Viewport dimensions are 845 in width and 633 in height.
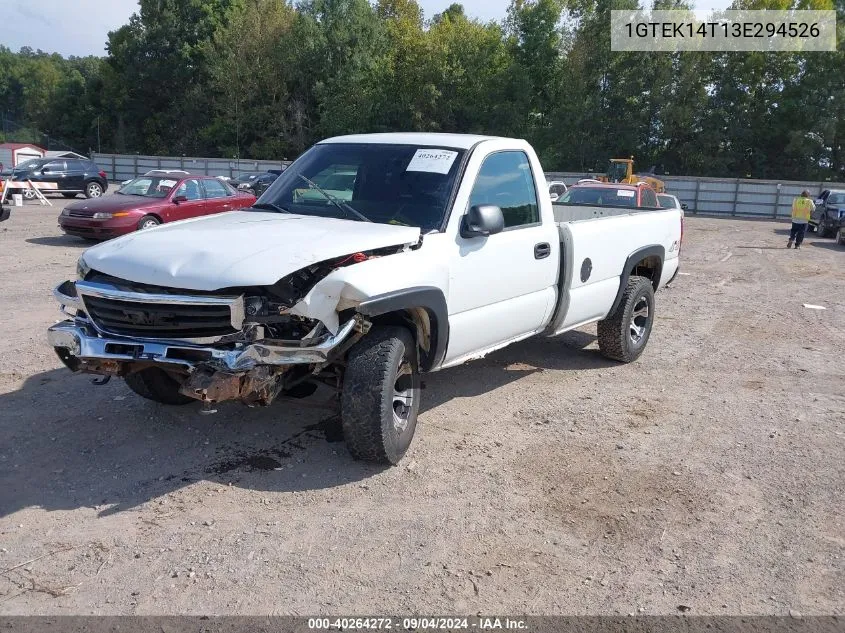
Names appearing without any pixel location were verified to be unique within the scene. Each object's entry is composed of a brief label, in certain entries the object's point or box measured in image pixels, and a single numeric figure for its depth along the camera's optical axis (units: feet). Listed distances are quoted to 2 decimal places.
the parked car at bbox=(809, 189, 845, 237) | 79.10
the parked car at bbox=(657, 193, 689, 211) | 61.62
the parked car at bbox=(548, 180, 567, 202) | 68.11
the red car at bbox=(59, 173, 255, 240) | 50.70
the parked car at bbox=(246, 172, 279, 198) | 102.00
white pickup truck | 13.52
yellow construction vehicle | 106.22
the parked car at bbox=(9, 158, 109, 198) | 96.07
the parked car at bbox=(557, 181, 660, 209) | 50.75
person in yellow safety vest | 66.95
